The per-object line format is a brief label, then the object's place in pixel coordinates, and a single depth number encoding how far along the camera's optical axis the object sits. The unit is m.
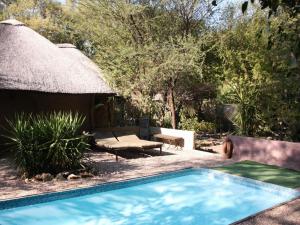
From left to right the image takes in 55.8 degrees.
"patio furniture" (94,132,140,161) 8.56
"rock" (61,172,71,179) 6.65
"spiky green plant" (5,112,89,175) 6.61
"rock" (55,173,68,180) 6.57
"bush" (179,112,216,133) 12.32
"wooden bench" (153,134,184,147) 10.23
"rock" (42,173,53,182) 6.47
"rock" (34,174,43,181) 6.47
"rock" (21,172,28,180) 6.60
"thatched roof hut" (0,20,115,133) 9.40
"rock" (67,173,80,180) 6.62
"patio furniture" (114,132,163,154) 8.77
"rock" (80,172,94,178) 6.76
